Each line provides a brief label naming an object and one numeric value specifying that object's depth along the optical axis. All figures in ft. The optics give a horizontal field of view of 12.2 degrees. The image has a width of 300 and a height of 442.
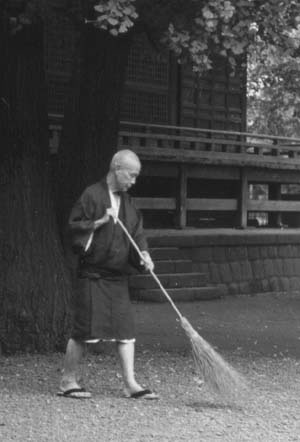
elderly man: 33.12
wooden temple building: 77.89
